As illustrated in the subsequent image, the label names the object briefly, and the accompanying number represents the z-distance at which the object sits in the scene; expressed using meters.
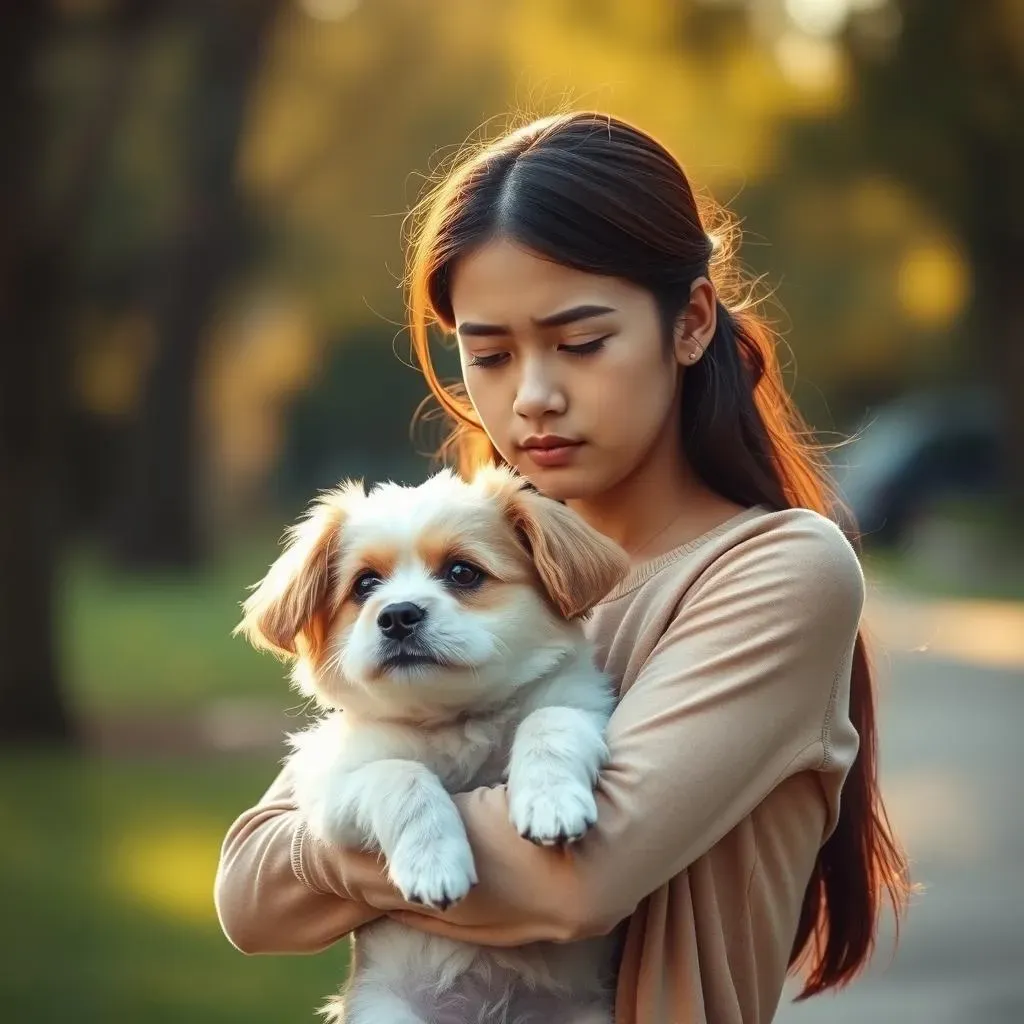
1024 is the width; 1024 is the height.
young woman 2.80
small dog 2.97
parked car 28.19
